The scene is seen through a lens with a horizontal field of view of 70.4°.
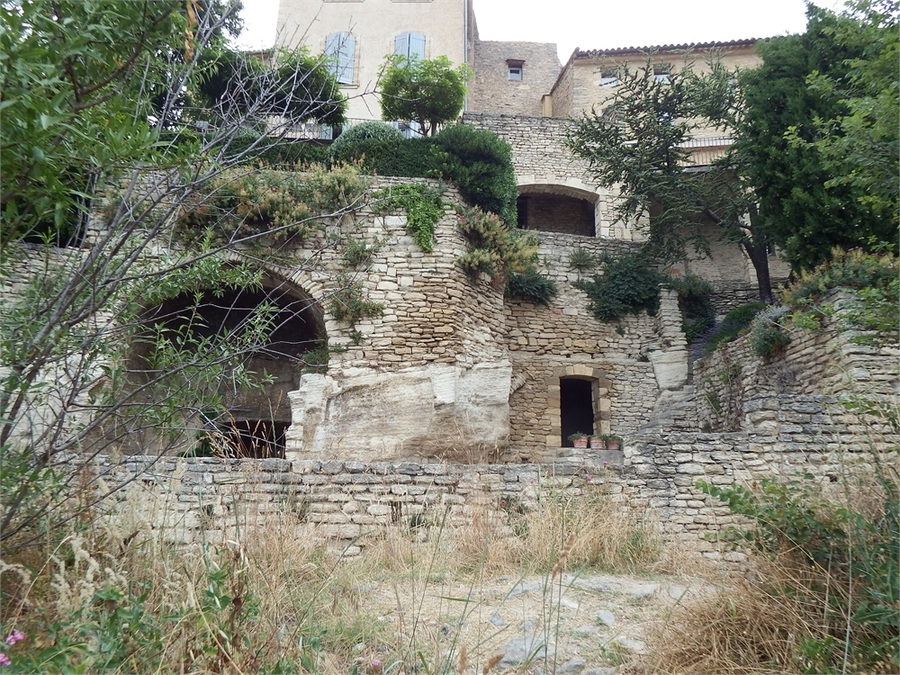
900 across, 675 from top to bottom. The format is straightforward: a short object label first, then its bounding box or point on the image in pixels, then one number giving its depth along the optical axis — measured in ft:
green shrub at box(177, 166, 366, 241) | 29.12
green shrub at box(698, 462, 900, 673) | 8.57
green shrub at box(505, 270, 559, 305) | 40.47
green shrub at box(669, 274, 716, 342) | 41.47
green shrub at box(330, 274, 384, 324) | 30.73
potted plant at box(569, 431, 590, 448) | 35.70
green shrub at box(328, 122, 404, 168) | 37.04
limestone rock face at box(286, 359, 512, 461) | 28.60
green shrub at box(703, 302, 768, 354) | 38.48
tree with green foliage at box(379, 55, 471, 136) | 42.70
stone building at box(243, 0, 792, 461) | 29.73
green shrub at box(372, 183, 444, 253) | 32.81
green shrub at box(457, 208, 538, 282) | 33.76
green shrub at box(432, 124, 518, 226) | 35.68
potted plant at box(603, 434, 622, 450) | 35.99
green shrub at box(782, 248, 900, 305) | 27.12
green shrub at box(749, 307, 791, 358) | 30.50
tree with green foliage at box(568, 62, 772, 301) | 41.78
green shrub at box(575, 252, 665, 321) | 41.32
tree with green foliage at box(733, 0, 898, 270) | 32.91
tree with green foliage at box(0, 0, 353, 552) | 7.37
